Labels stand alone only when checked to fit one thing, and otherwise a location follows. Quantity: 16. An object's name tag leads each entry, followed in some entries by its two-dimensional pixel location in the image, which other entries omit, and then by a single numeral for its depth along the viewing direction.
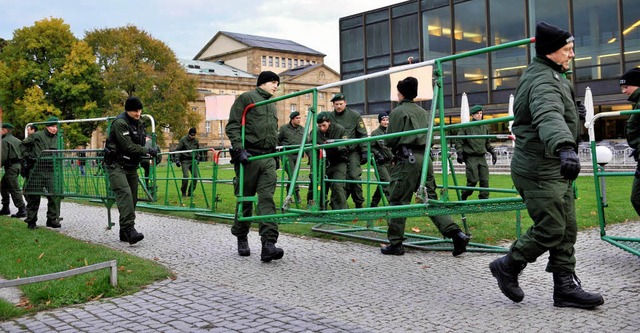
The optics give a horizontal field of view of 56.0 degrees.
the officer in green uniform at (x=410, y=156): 6.62
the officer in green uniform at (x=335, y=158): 9.52
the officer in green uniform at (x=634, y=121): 6.04
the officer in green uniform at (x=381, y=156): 10.63
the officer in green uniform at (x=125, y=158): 8.49
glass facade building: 32.78
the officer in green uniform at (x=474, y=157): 11.34
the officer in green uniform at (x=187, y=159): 13.01
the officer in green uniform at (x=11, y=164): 11.81
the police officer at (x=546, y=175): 4.47
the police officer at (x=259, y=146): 7.00
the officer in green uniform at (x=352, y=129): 10.01
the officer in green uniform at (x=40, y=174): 10.28
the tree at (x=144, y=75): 53.94
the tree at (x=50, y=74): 50.91
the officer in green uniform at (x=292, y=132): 12.38
